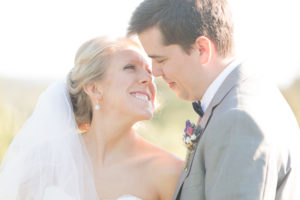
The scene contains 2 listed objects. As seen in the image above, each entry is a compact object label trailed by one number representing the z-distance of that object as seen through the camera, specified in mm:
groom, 3180
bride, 4652
